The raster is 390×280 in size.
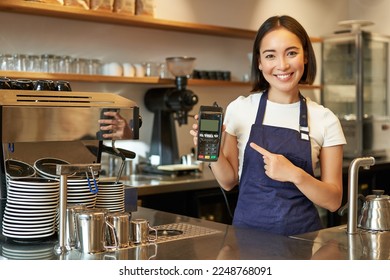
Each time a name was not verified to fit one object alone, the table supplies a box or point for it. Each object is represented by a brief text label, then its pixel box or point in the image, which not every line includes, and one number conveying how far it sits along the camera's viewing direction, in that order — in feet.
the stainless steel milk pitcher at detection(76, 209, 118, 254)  5.90
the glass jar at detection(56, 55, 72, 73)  12.29
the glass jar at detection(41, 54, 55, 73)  12.01
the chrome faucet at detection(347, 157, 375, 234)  6.66
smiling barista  7.47
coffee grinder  13.73
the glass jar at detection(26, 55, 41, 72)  11.81
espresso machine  6.23
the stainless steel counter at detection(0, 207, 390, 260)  5.86
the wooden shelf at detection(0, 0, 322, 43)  11.75
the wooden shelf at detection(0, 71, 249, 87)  11.39
